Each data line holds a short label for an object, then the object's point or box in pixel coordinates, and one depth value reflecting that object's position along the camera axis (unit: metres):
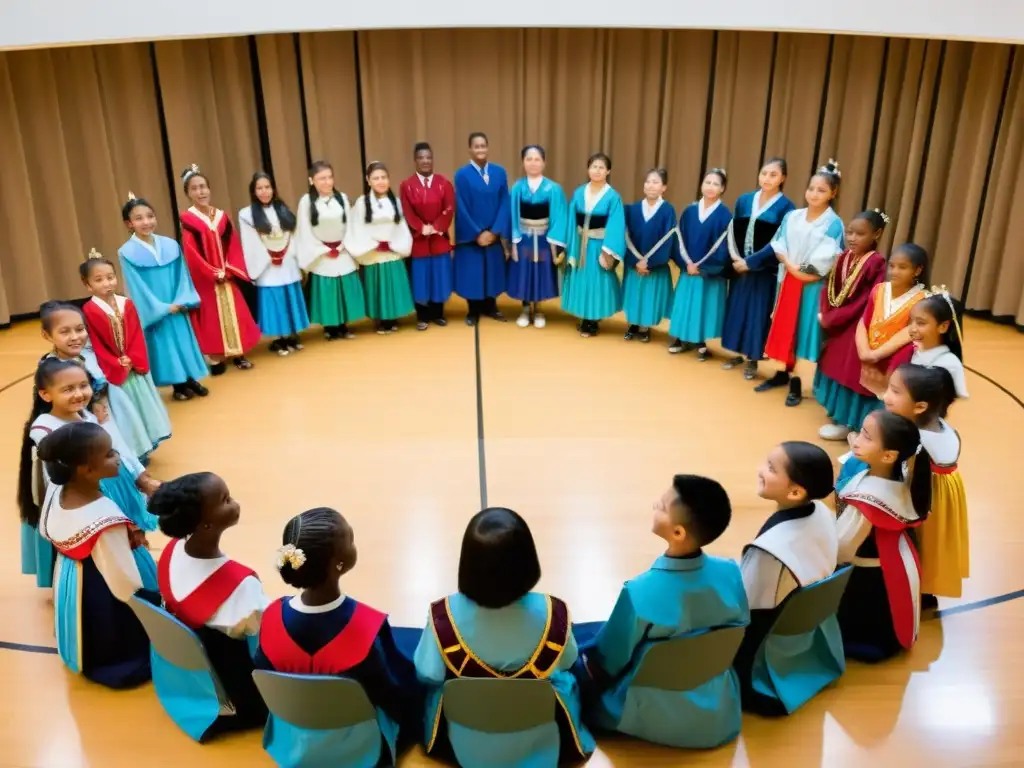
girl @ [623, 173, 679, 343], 5.04
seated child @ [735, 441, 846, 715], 2.28
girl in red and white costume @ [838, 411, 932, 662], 2.47
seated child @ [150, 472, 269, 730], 2.19
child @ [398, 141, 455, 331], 5.33
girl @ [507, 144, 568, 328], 5.32
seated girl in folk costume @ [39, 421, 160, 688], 2.36
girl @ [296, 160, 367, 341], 5.11
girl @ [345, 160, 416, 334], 5.21
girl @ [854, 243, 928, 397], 3.50
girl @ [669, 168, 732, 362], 4.81
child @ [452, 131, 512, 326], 5.43
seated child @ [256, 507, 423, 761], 2.02
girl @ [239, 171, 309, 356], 4.92
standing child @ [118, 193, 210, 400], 4.23
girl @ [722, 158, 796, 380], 4.50
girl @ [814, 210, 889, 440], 3.86
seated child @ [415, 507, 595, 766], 1.97
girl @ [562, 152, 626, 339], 5.17
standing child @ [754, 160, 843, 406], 4.20
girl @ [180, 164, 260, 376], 4.64
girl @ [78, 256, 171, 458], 3.65
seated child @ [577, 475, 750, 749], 2.11
